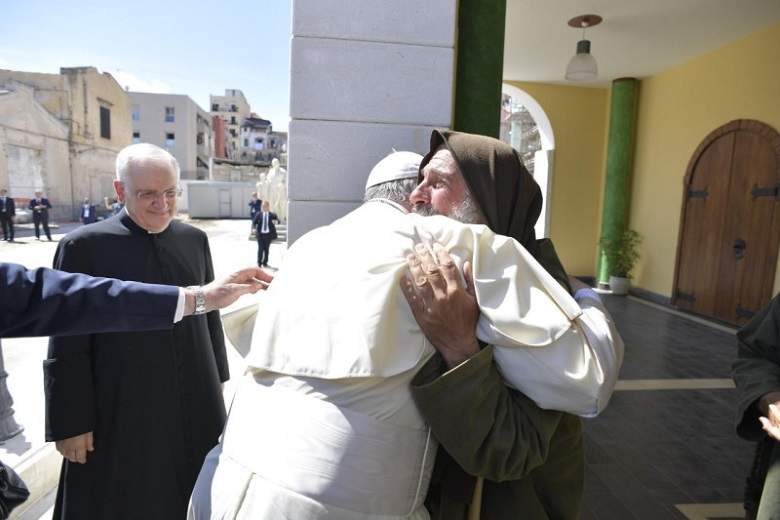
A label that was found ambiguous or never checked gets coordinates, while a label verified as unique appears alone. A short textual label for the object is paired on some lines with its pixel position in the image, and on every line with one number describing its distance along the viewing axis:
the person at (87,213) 20.72
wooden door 7.22
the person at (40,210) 18.34
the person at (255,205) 18.61
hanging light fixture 7.08
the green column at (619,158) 10.23
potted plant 10.12
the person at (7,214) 17.09
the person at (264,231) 12.64
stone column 2.76
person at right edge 1.69
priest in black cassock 1.90
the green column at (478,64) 3.13
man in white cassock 1.00
